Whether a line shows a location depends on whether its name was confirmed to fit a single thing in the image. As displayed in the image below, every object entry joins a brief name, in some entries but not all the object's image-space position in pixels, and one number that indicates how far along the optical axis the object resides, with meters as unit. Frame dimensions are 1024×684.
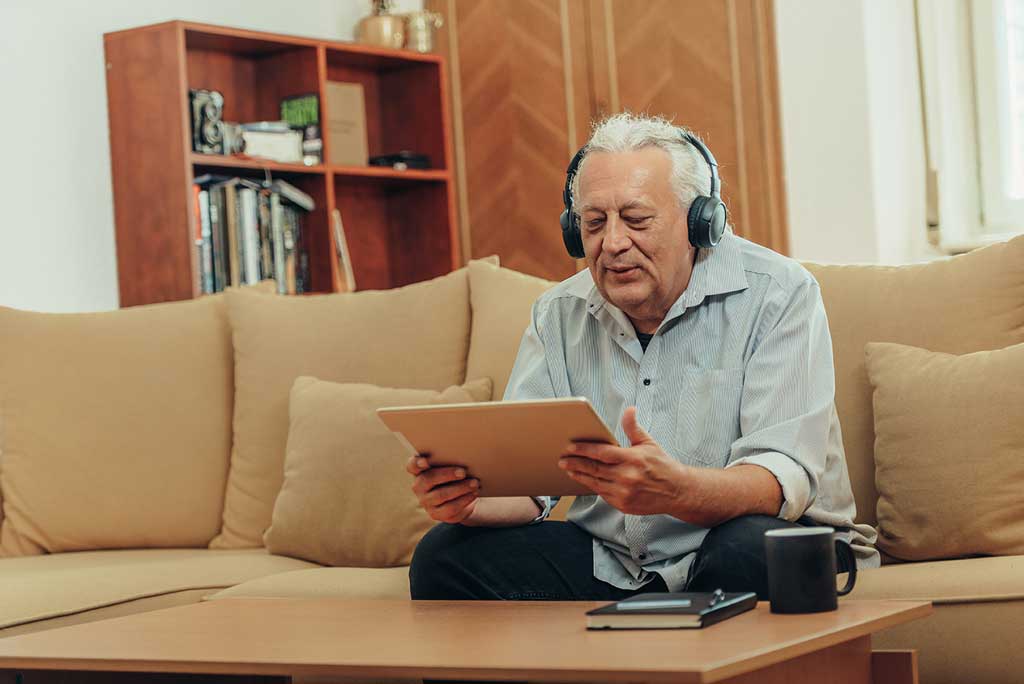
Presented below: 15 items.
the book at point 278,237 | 3.81
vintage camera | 3.65
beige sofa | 1.76
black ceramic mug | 1.39
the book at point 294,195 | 3.83
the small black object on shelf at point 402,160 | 4.12
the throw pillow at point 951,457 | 1.90
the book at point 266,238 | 3.78
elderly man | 1.76
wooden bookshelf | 3.58
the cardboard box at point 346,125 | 4.06
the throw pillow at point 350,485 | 2.36
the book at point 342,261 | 3.91
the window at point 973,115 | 3.47
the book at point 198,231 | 3.57
